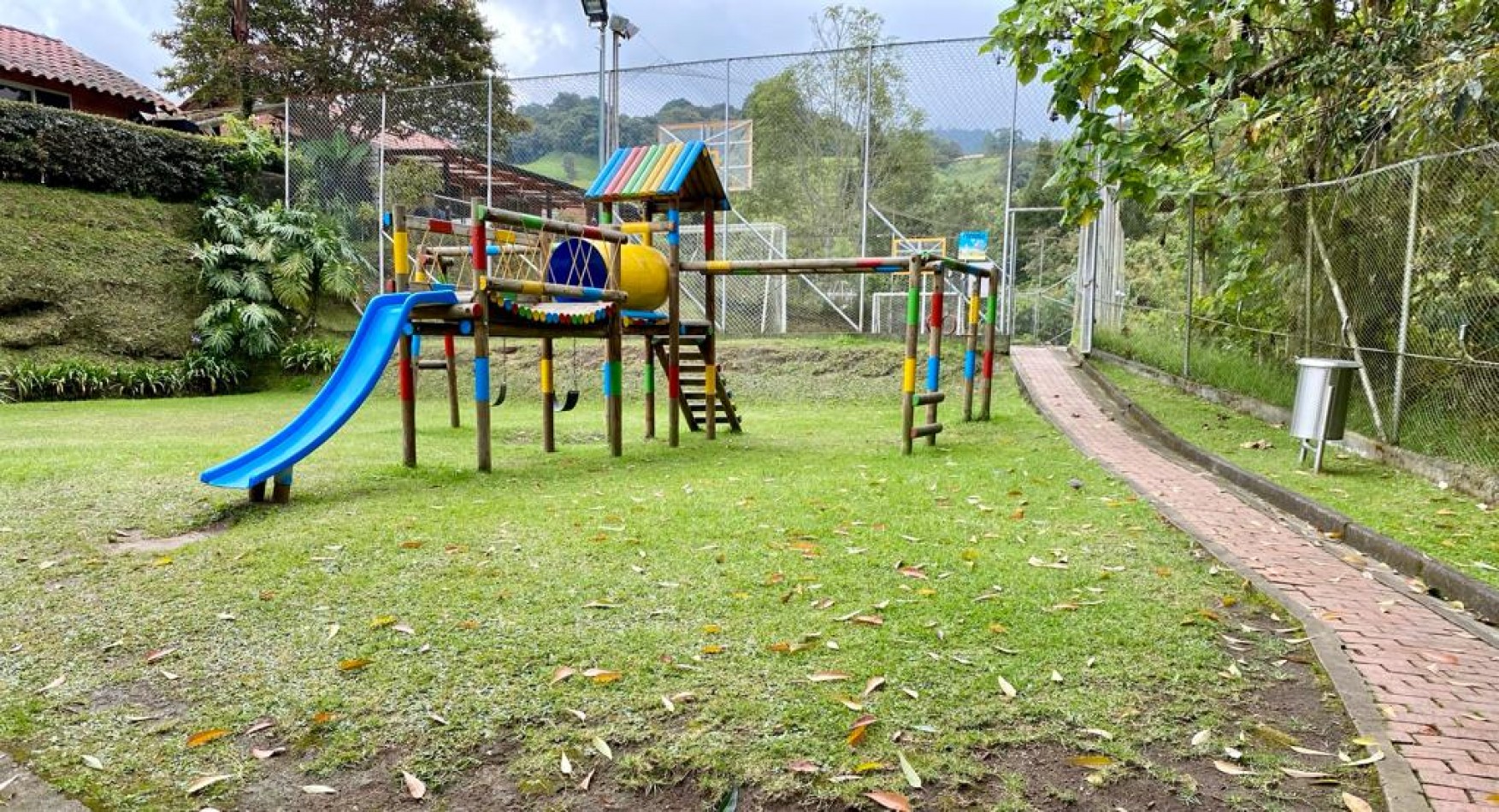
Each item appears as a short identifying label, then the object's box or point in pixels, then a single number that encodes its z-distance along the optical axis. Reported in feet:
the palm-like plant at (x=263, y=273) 47.73
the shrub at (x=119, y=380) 39.65
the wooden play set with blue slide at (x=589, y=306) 19.57
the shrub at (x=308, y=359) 48.44
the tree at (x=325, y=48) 72.23
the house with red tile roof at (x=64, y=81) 61.72
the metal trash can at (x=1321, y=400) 19.89
